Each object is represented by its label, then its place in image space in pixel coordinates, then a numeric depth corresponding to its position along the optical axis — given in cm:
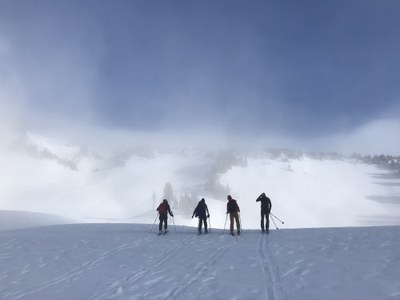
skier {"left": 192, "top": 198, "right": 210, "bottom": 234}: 2638
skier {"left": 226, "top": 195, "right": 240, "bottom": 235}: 2502
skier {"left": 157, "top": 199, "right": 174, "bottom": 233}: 2708
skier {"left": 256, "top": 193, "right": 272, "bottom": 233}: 2570
